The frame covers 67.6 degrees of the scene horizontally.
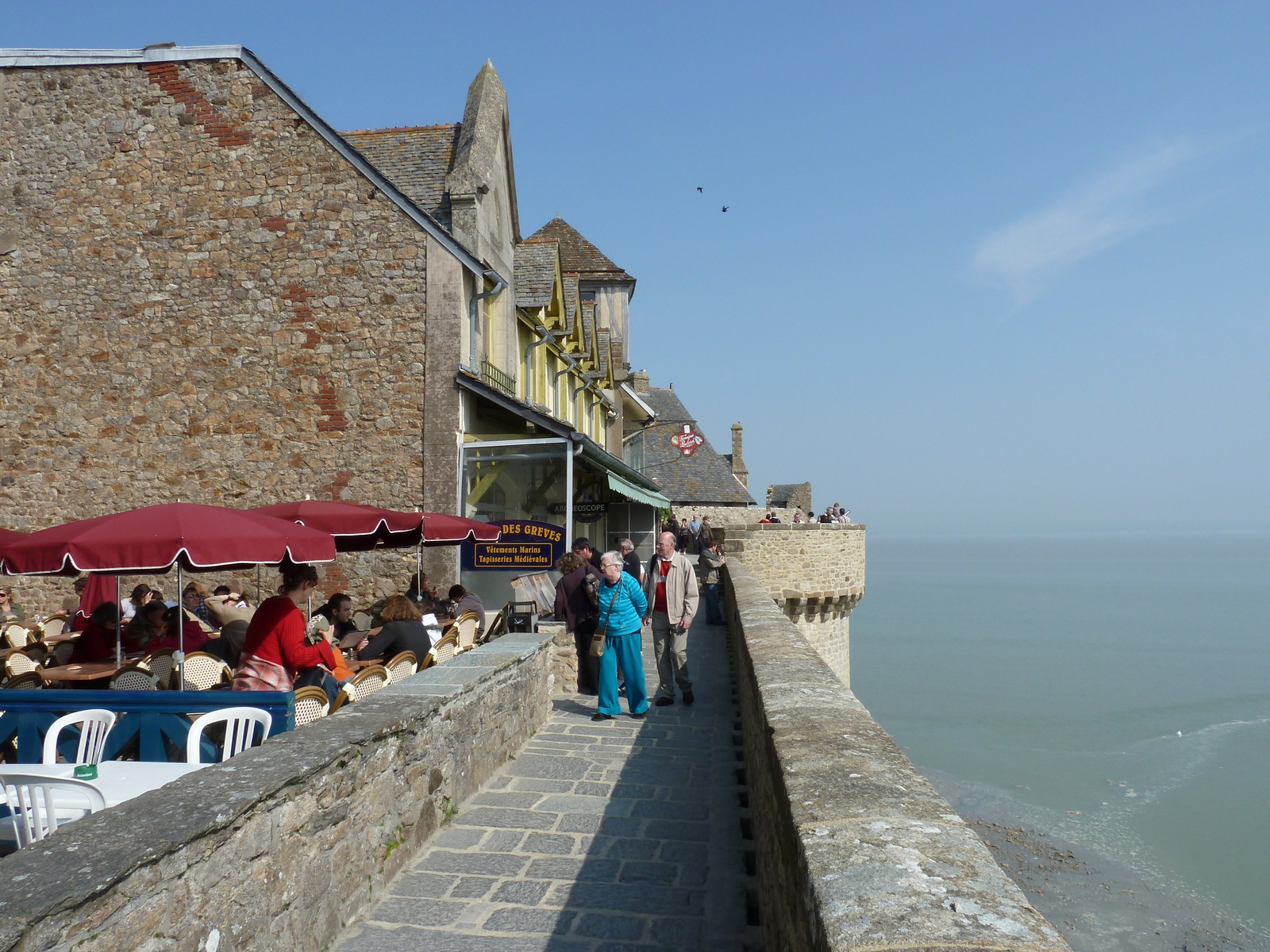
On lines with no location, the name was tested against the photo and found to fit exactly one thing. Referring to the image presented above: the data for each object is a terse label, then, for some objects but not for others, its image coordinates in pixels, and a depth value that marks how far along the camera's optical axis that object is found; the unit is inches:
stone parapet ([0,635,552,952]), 93.2
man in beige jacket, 350.9
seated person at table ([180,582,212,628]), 503.8
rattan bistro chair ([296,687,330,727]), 230.7
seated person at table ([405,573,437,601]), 484.6
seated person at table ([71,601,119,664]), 337.4
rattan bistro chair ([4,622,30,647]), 396.7
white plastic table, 163.3
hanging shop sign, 1509.6
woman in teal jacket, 321.7
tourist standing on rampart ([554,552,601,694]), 354.0
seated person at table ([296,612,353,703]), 252.5
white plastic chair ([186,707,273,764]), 189.9
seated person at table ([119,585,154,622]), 466.0
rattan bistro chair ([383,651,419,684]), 277.1
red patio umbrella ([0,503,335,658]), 247.1
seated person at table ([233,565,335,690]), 236.8
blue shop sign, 490.9
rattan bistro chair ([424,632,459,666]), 320.2
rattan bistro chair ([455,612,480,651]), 377.7
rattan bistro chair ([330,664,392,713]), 248.1
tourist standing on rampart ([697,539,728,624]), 689.6
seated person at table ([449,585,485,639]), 457.4
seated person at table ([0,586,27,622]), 461.5
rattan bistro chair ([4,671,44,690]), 262.9
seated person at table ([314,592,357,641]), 366.9
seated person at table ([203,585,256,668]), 340.2
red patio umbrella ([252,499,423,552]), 366.3
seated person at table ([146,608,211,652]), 345.2
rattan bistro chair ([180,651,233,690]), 277.3
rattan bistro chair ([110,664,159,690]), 259.9
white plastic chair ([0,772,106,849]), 146.5
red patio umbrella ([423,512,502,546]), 419.2
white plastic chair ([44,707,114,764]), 194.5
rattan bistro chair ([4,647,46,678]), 309.4
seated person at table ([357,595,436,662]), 313.1
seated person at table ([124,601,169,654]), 351.3
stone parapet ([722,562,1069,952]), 74.2
